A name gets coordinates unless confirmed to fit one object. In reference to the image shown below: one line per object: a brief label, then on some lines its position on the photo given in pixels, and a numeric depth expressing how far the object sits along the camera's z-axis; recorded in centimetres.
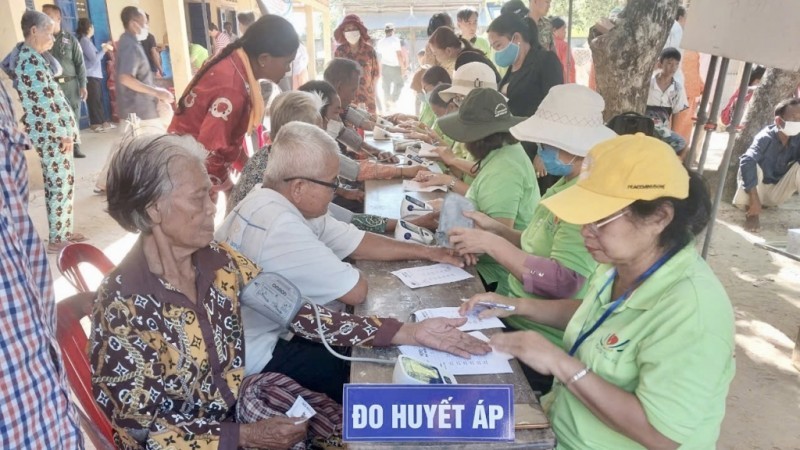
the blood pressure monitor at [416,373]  132
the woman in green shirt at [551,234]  197
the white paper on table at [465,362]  152
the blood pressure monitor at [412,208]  286
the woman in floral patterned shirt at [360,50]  617
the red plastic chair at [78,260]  180
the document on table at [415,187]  343
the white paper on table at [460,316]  176
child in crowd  623
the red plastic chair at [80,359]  145
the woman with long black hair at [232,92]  281
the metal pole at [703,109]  285
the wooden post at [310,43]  1496
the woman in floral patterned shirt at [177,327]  138
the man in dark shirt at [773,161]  547
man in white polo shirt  189
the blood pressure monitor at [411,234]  249
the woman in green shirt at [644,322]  118
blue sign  121
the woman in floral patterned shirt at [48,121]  407
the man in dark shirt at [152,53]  893
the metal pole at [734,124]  251
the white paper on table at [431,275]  212
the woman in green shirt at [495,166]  252
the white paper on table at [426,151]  442
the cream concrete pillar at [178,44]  685
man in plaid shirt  80
